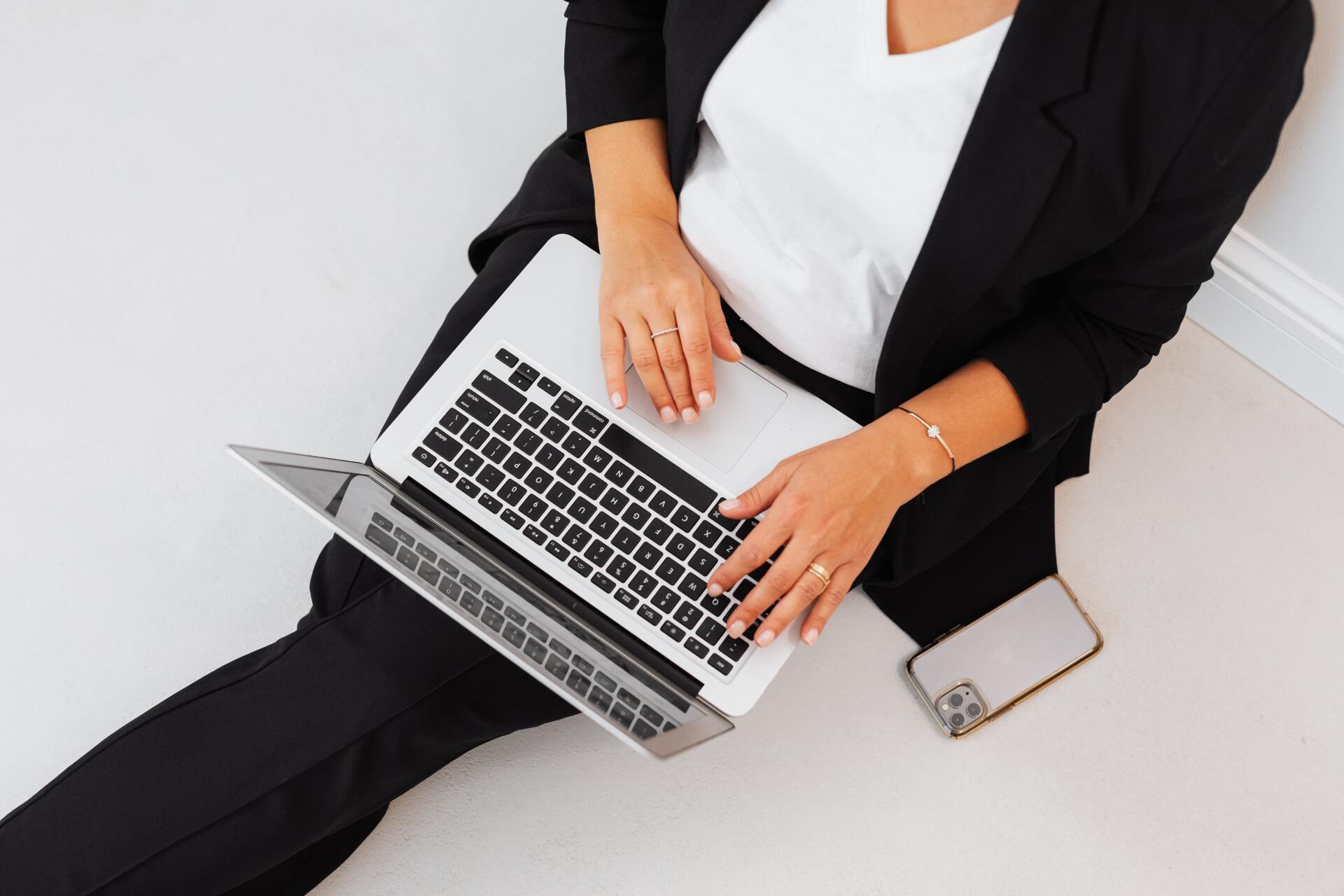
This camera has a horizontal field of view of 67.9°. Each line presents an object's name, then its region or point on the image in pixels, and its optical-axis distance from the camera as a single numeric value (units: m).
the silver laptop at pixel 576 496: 0.83
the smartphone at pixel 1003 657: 1.21
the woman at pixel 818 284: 0.74
